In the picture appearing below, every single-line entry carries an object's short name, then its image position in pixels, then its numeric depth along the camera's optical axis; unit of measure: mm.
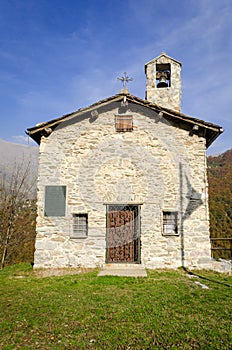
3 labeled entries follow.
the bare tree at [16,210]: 11344
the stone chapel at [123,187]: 8797
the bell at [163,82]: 11352
